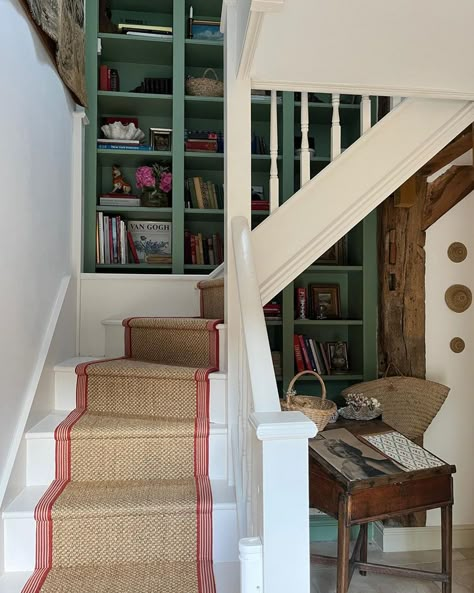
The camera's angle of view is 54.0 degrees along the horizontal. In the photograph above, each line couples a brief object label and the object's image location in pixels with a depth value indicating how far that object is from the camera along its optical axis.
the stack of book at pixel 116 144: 2.83
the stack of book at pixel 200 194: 3.04
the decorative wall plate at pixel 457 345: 2.70
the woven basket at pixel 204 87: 2.93
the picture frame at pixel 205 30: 2.99
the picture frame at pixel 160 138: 3.03
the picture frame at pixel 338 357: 2.96
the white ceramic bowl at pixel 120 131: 2.86
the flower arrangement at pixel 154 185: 2.96
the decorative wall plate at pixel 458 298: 2.69
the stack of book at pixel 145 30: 2.87
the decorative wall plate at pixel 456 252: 2.70
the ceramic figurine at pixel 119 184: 3.03
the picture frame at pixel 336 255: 3.06
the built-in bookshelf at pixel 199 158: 2.79
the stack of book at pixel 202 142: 2.98
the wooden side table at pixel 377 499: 1.70
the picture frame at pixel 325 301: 3.07
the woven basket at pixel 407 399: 2.45
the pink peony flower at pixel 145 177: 2.96
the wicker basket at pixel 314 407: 1.93
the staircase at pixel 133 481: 1.38
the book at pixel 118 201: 2.90
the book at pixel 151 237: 3.09
